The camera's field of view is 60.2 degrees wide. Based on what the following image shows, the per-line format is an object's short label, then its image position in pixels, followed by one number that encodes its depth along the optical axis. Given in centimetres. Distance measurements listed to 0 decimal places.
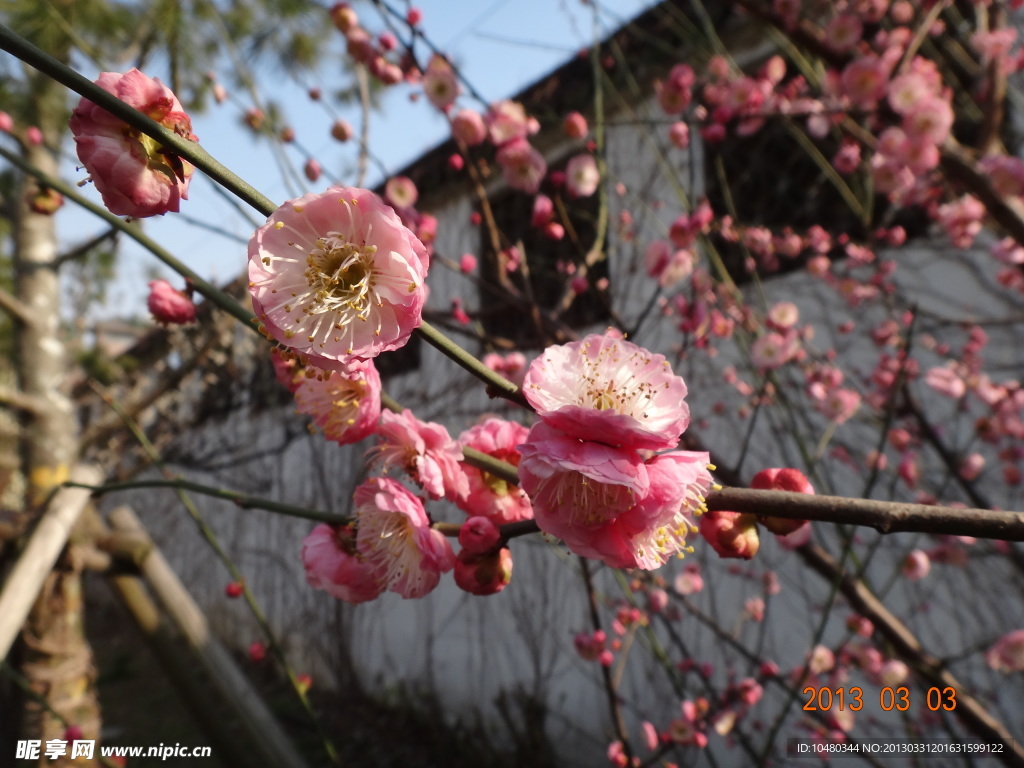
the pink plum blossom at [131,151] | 12
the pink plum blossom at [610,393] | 13
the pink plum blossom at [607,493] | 13
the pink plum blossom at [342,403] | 16
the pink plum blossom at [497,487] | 16
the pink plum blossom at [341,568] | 16
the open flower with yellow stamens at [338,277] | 13
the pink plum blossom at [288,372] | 16
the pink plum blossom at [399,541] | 15
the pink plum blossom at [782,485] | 14
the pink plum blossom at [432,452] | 15
